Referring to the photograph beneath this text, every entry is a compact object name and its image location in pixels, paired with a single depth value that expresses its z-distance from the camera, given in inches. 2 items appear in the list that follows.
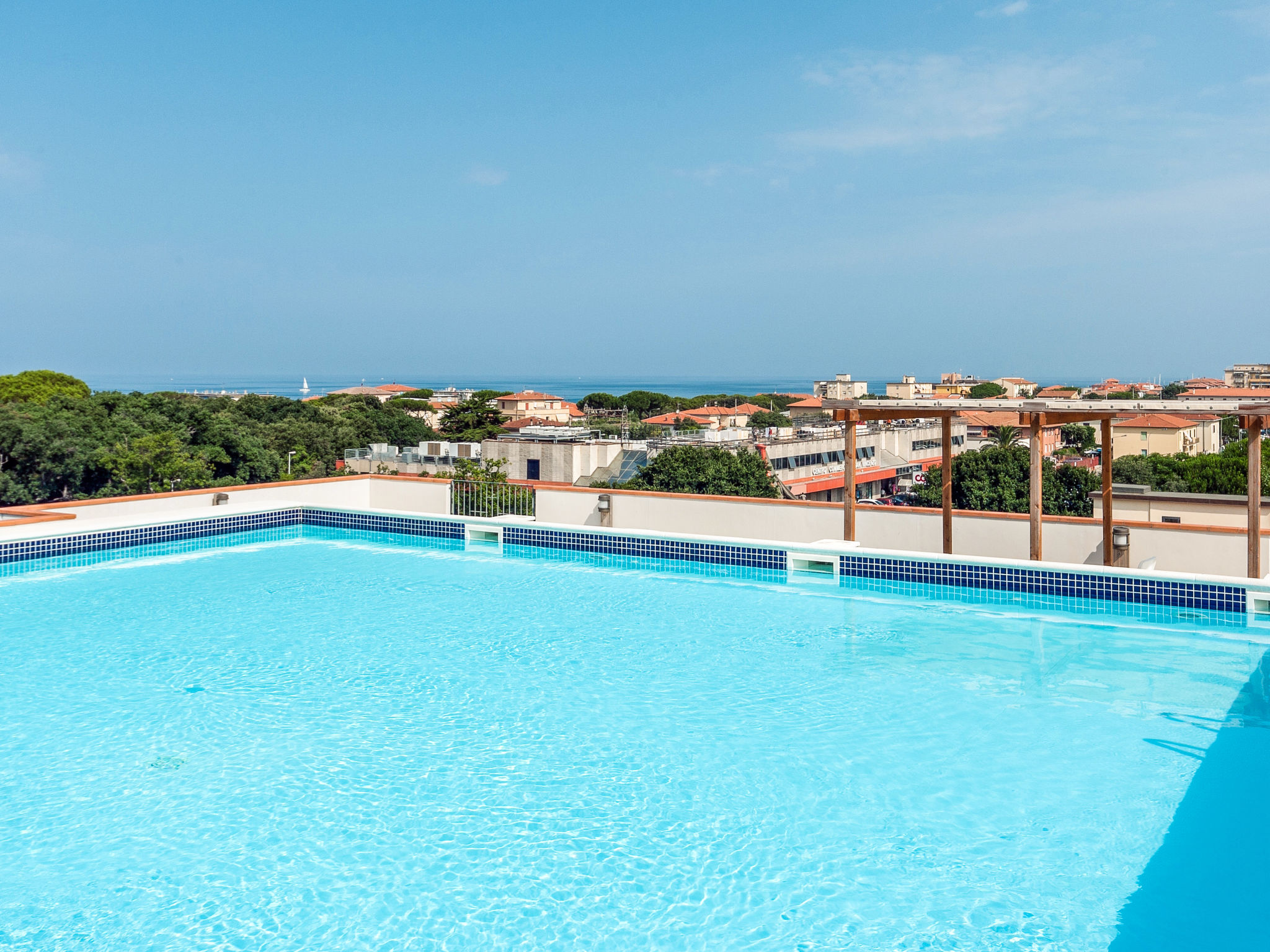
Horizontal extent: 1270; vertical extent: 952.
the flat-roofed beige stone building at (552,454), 1936.5
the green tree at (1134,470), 1555.1
